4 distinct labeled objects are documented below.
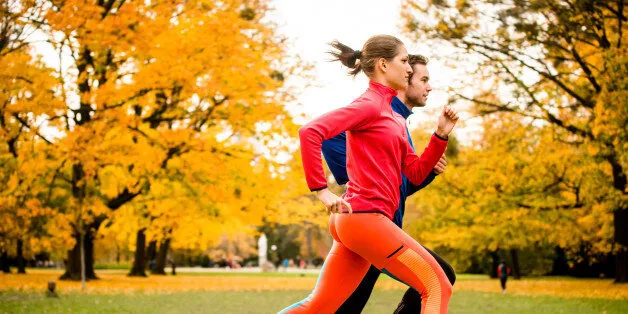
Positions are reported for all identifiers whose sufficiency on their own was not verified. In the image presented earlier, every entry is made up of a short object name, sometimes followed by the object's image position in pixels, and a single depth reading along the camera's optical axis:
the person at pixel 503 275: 24.38
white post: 65.70
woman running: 3.78
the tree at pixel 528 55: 17.45
